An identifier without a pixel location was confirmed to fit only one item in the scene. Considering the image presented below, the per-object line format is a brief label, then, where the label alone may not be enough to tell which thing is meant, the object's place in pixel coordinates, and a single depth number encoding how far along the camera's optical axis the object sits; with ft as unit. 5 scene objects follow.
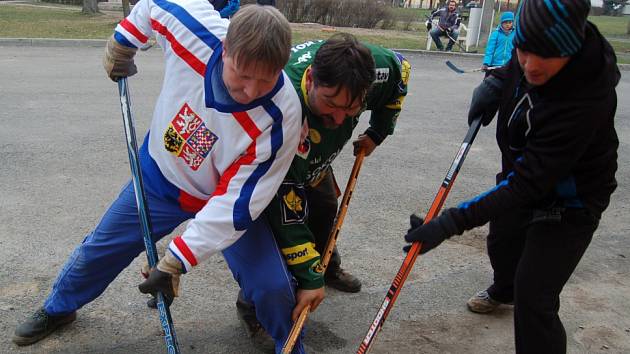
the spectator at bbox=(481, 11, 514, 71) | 27.78
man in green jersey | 7.37
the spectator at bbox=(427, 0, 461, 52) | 47.14
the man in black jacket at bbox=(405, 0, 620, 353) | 6.85
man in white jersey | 7.00
